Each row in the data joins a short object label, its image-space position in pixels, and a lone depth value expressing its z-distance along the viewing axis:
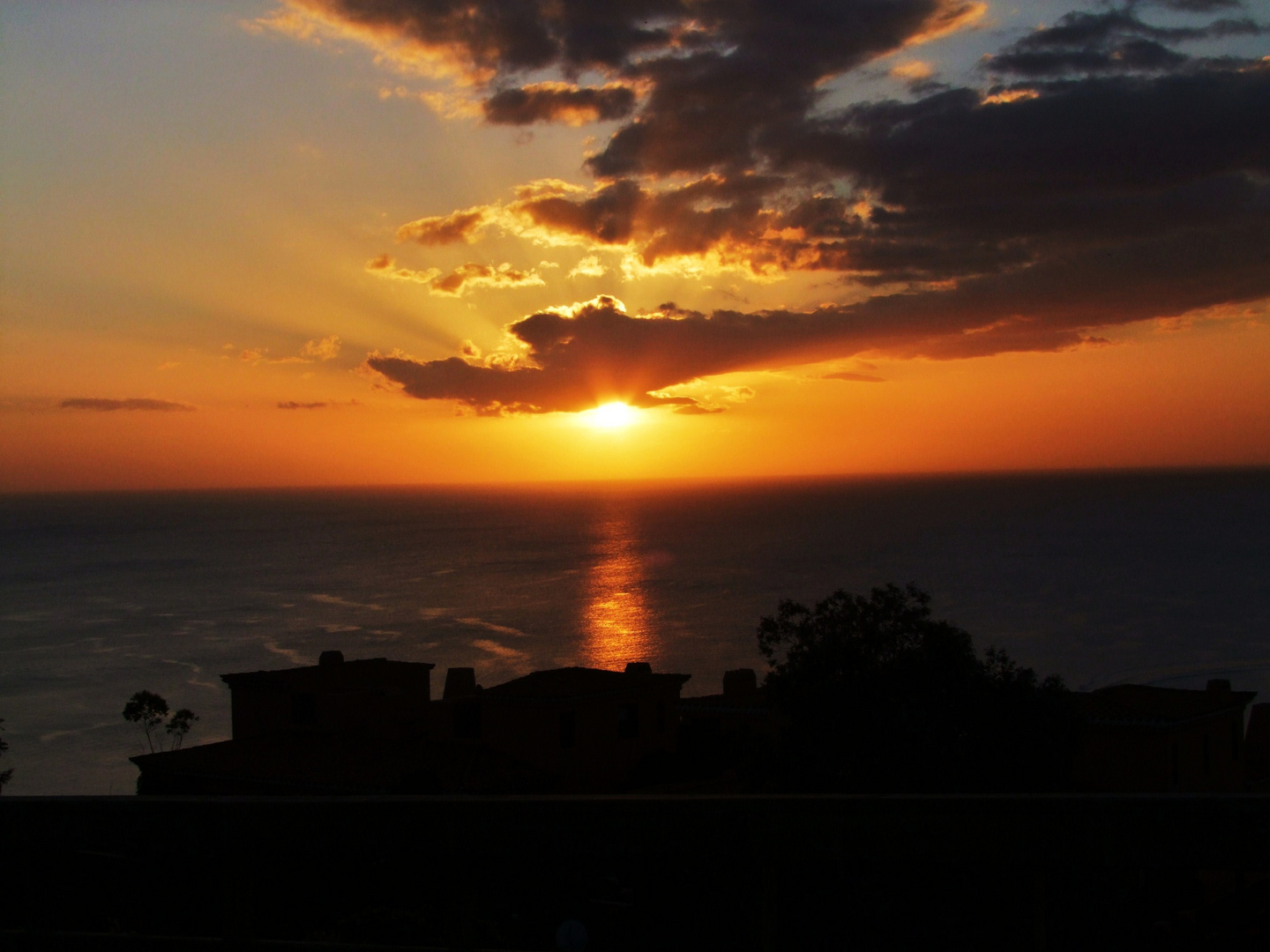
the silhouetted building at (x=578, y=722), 30.39
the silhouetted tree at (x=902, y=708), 17.58
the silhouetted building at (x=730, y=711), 33.06
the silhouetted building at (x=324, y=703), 32.28
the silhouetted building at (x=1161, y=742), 25.77
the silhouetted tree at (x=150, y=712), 52.72
